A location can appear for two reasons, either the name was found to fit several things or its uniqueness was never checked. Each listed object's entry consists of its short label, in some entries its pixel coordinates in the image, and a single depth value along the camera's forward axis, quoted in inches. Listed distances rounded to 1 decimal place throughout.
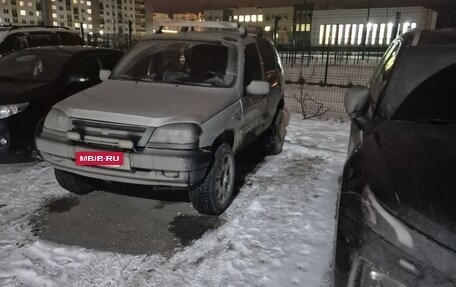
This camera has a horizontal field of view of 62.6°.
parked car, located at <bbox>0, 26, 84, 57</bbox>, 329.7
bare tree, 350.9
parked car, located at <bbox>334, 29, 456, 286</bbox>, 64.1
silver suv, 132.5
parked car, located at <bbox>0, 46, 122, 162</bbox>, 190.2
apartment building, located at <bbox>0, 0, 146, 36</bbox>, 4005.9
